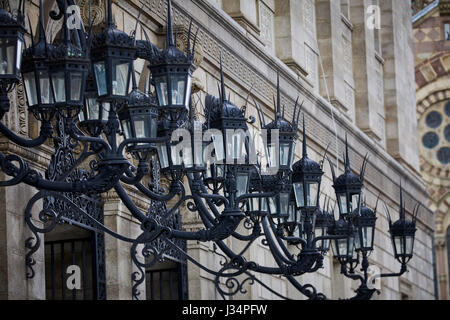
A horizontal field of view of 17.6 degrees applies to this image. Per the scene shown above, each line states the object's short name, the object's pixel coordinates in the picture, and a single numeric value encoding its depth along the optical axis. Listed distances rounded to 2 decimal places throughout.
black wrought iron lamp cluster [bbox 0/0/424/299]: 10.90
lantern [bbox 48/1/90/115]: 10.87
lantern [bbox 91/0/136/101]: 11.24
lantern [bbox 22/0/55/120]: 10.95
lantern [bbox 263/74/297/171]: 14.74
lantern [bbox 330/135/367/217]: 17.61
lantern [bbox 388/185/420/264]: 20.08
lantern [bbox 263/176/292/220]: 15.35
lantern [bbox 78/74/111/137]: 11.73
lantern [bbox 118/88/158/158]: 12.11
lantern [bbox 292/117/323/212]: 15.81
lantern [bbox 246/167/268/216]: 14.96
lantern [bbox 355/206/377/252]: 18.81
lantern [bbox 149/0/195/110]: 12.12
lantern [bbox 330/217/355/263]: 18.61
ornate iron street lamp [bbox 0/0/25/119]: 10.51
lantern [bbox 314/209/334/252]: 17.72
